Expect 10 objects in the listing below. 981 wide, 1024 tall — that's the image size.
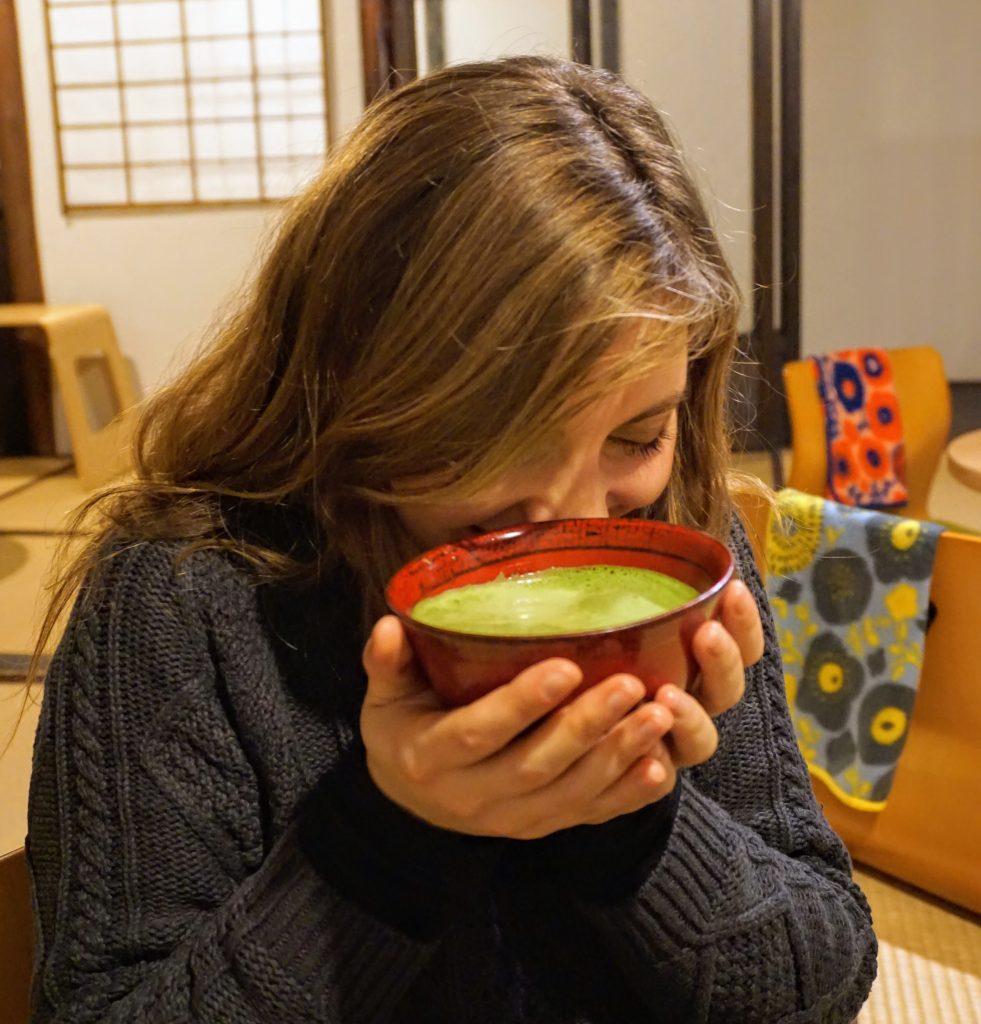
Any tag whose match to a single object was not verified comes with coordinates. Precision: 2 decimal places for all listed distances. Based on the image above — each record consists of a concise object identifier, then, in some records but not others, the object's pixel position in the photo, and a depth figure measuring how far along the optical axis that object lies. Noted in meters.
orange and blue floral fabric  2.84
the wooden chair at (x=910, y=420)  2.83
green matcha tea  0.60
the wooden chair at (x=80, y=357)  4.23
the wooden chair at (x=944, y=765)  1.70
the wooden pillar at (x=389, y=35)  4.11
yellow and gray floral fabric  1.73
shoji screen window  4.42
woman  0.72
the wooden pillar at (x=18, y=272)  4.45
